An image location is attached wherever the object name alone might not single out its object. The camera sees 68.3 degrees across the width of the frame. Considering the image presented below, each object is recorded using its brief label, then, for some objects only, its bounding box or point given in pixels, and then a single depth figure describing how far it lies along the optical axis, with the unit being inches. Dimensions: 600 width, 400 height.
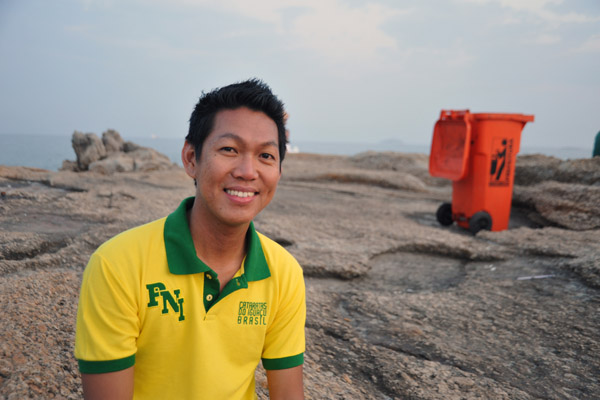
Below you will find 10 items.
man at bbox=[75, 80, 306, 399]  45.3
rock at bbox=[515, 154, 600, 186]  227.2
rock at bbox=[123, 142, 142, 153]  428.5
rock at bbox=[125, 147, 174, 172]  373.7
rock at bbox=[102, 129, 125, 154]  419.2
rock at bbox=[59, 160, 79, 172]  390.8
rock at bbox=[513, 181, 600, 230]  193.5
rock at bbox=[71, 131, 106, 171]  393.4
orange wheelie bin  190.1
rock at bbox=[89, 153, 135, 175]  358.6
